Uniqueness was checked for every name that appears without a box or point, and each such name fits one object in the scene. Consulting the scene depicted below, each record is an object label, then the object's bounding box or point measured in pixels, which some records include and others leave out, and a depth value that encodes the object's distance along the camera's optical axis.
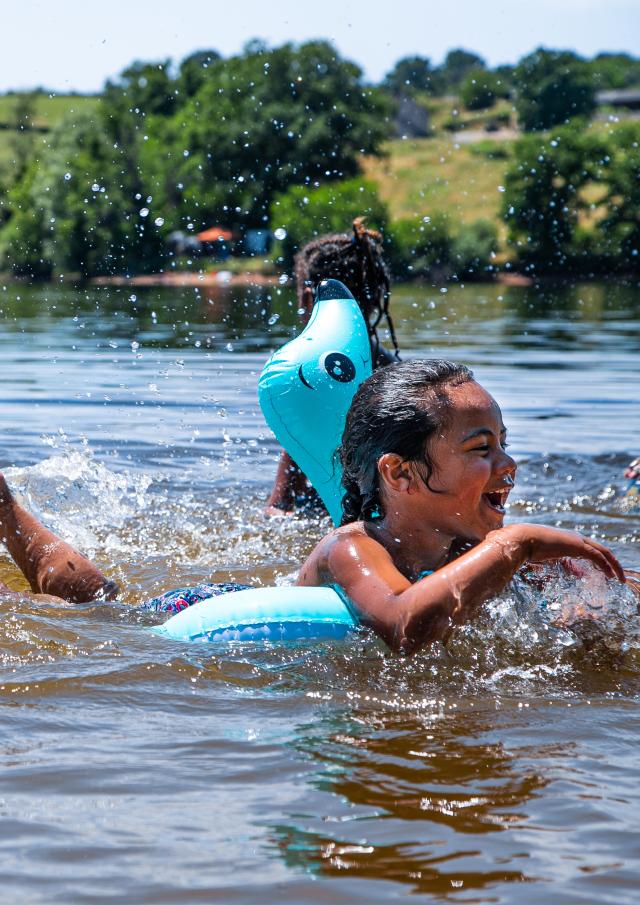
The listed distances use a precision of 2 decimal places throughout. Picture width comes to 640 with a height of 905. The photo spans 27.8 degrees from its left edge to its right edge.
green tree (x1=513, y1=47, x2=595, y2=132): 94.94
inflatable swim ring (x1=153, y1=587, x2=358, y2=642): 3.76
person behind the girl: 6.53
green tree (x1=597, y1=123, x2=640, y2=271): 51.75
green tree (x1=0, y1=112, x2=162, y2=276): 60.59
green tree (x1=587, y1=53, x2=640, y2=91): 124.59
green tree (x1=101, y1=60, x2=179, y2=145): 78.90
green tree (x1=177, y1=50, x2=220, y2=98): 82.94
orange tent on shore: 66.56
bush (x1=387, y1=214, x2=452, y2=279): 54.16
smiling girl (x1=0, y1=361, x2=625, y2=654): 3.48
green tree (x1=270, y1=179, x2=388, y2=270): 57.09
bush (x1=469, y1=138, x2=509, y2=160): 84.69
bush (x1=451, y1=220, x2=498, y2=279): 52.84
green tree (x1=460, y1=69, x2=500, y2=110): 123.19
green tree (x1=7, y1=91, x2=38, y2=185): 79.56
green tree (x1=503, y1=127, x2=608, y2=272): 54.72
